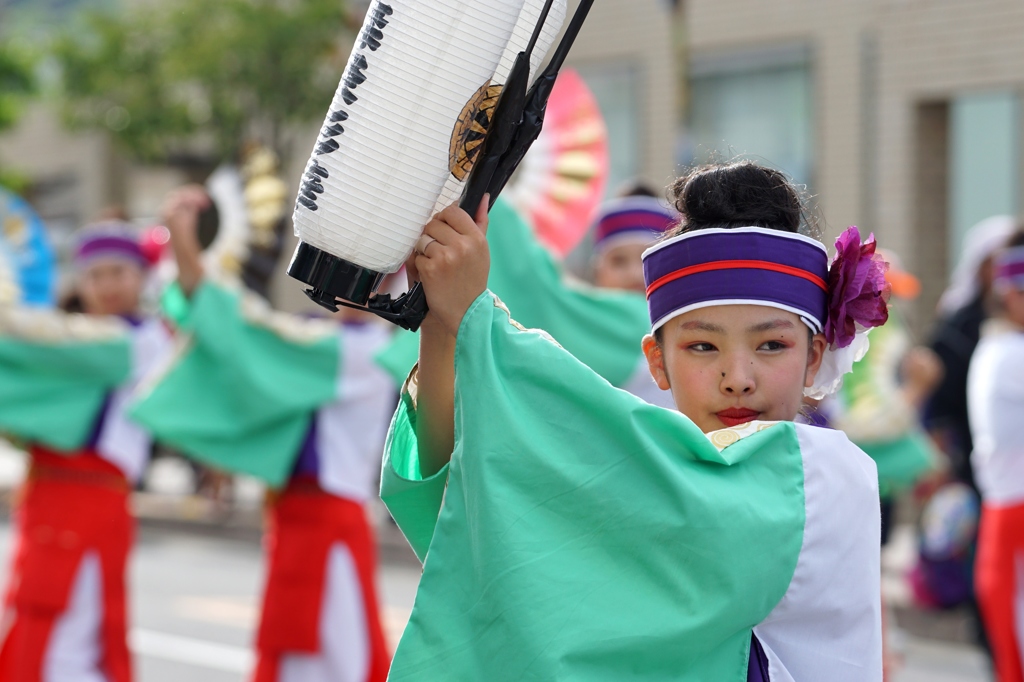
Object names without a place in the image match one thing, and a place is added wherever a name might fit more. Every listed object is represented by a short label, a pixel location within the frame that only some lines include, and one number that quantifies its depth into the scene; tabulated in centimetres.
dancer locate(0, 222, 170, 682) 1007
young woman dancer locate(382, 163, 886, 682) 344
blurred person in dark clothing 1336
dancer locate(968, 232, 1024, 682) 1002
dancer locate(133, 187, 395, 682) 989
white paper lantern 345
